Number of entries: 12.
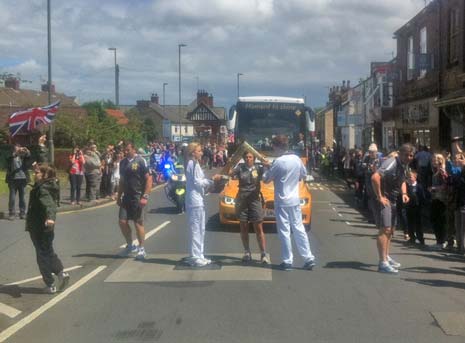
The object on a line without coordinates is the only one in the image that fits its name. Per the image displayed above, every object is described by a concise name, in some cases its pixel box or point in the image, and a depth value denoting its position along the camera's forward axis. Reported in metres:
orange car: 13.38
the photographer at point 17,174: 15.30
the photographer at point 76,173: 18.62
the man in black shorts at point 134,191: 10.20
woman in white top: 9.64
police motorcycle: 17.16
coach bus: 23.25
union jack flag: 21.55
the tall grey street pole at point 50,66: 21.91
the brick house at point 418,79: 25.42
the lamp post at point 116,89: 44.05
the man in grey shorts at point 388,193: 9.12
